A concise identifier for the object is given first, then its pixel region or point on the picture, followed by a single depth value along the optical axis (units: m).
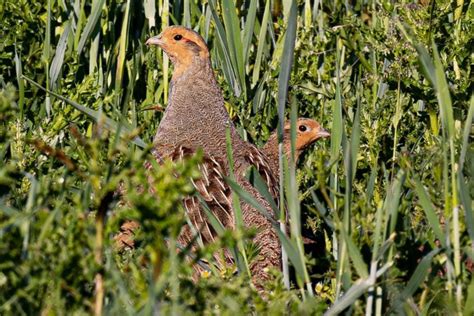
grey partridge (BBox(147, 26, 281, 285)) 9.55
